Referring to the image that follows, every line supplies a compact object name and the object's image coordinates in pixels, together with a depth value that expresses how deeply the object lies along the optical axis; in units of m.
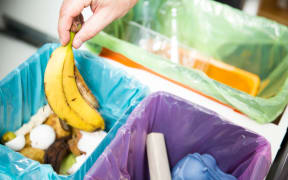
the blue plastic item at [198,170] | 0.68
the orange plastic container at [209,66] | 1.03
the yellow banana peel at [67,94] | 0.66
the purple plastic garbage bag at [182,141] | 0.61
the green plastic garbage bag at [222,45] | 0.75
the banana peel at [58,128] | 0.79
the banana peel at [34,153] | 0.72
